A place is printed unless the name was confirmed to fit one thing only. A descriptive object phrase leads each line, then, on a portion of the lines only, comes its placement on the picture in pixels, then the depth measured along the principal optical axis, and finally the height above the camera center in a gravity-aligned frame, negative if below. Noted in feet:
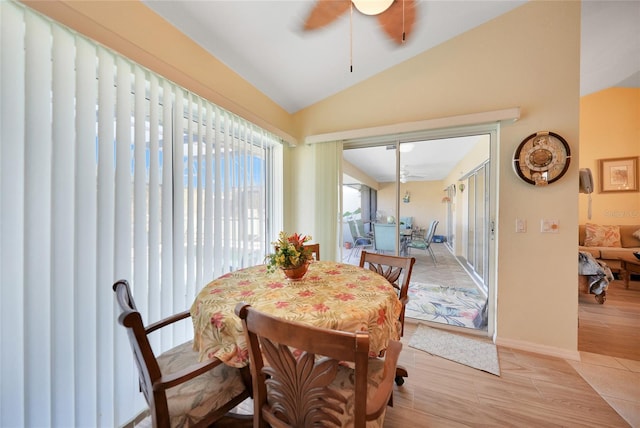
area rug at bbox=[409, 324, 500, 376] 6.27 -4.15
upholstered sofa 12.87 -1.62
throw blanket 9.46 -2.54
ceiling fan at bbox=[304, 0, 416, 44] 5.47 +5.12
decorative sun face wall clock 6.50 +1.61
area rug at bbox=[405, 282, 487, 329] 8.64 -4.02
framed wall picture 14.25 +2.47
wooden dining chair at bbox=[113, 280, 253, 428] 2.63 -2.55
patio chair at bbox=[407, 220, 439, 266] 15.10 -1.88
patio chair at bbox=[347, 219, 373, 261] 12.07 -1.31
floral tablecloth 3.15 -1.43
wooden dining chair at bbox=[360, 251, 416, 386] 5.55 -1.54
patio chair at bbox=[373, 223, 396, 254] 10.64 -1.20
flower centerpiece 4.51 -0.88
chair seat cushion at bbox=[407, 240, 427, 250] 15.01 -2.08
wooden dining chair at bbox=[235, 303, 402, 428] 2.06 -1.79
